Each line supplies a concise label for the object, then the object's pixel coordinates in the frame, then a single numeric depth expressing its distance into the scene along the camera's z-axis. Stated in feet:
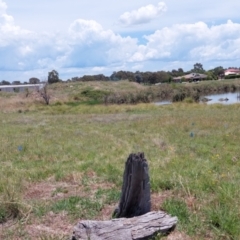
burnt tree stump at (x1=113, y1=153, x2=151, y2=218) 13.53
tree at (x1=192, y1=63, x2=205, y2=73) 415.11
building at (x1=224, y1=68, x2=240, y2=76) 400.47
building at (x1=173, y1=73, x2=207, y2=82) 338.75
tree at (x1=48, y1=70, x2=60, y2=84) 287.07
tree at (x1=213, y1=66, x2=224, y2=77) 379.76
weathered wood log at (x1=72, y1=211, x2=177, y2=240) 11.88
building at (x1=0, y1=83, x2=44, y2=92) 264.52
